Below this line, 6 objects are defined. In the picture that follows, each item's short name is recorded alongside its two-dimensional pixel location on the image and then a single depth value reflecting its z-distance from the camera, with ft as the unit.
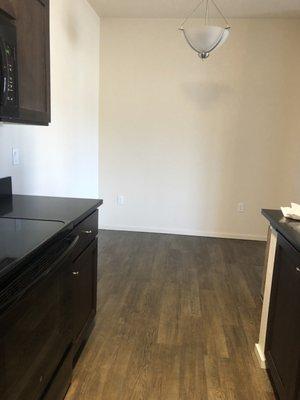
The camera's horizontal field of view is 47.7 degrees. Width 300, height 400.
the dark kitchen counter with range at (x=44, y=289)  3.61
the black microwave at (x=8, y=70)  4.77
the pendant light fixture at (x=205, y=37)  8.19
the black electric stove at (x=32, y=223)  3.82
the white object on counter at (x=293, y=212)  6.46
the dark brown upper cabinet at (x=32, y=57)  5.39
